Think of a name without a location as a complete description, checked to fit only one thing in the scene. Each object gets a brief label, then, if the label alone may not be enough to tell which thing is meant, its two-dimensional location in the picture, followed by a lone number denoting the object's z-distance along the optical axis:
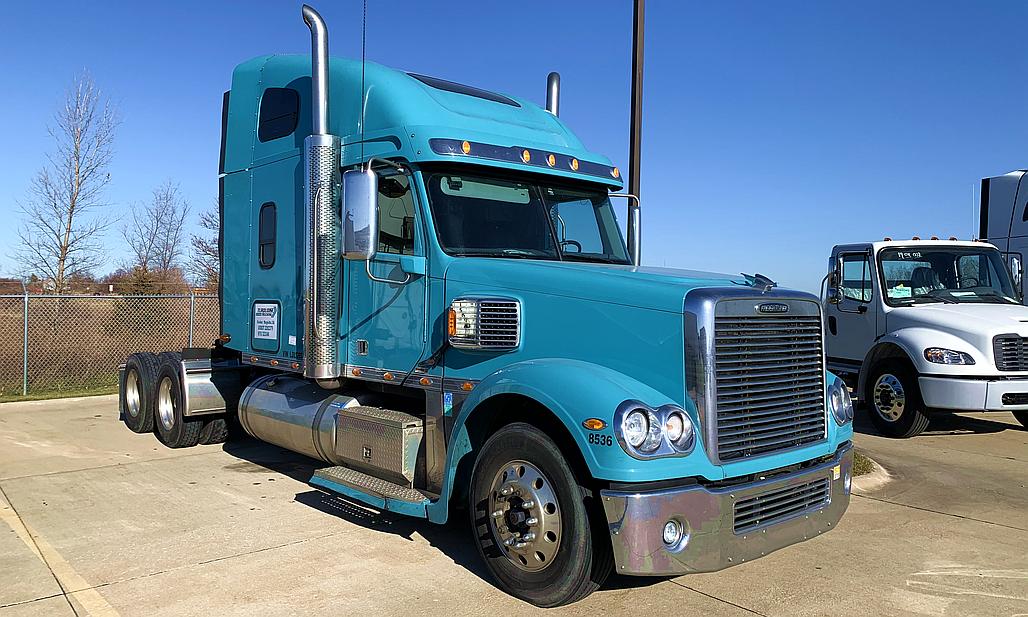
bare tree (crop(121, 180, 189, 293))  24.48
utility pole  9.84
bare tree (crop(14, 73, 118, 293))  20.45
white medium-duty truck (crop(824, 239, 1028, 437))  8.95
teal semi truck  4.25
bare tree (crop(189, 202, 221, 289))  27.95
